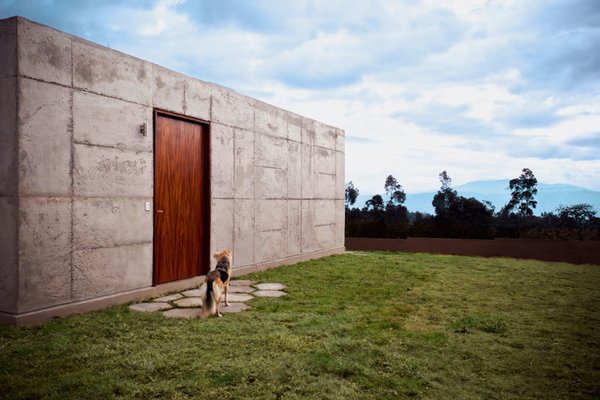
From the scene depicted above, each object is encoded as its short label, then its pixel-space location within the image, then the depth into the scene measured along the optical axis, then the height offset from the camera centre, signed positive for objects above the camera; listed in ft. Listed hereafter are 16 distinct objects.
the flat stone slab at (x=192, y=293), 20.43 -5.03
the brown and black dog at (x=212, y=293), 15.96 -3.88
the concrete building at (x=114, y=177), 14.55 +1.29
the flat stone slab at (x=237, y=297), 19.21 -5.01
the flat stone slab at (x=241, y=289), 21.45 -5.04
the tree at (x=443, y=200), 51.13 +0.40
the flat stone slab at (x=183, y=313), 16.25 -4.92
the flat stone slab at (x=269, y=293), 20.56 -5.04
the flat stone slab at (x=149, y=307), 17.39 -4.94
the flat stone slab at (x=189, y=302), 18.24 -4.96
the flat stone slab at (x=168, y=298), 19.12 -4.97
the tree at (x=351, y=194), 65.35 +1.50
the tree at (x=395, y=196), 59.64 +1.10
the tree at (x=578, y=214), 43.09 -1.27
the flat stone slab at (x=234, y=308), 17.33 -4.96
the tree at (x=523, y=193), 51.37 +1.39
